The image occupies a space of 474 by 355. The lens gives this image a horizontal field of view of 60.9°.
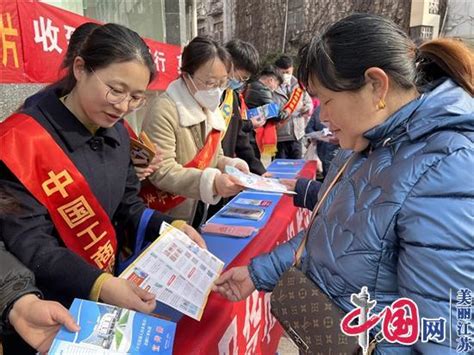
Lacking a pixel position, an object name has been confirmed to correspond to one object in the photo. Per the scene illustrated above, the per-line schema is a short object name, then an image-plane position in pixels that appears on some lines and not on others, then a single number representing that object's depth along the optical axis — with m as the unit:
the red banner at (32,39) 2.42
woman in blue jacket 0.74
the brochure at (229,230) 1.87
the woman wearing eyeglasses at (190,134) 1.88
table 1.19
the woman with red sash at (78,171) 1.06
